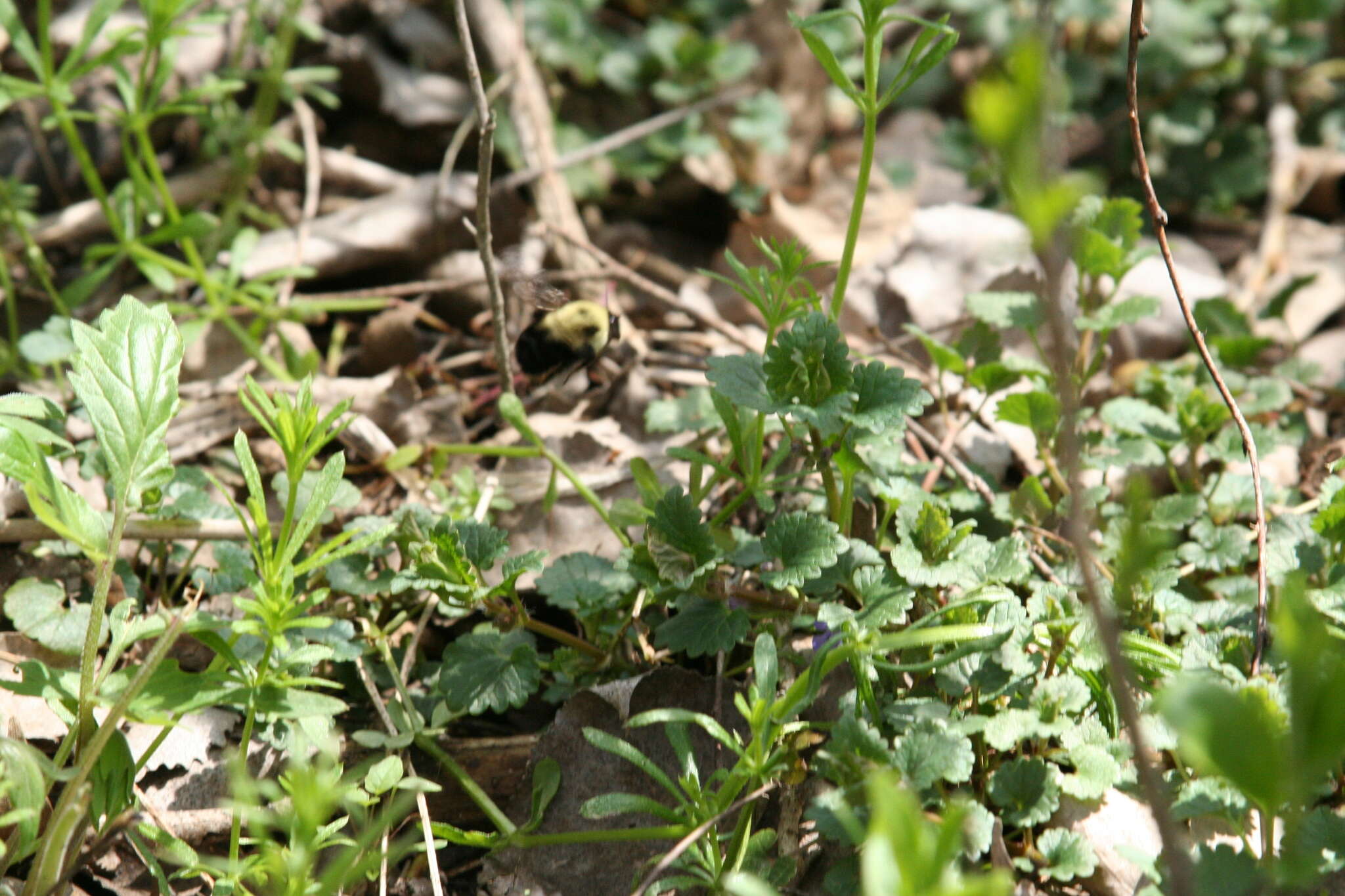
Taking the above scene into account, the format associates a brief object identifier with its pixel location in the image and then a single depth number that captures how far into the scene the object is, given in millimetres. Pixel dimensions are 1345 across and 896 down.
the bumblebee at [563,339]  1066
